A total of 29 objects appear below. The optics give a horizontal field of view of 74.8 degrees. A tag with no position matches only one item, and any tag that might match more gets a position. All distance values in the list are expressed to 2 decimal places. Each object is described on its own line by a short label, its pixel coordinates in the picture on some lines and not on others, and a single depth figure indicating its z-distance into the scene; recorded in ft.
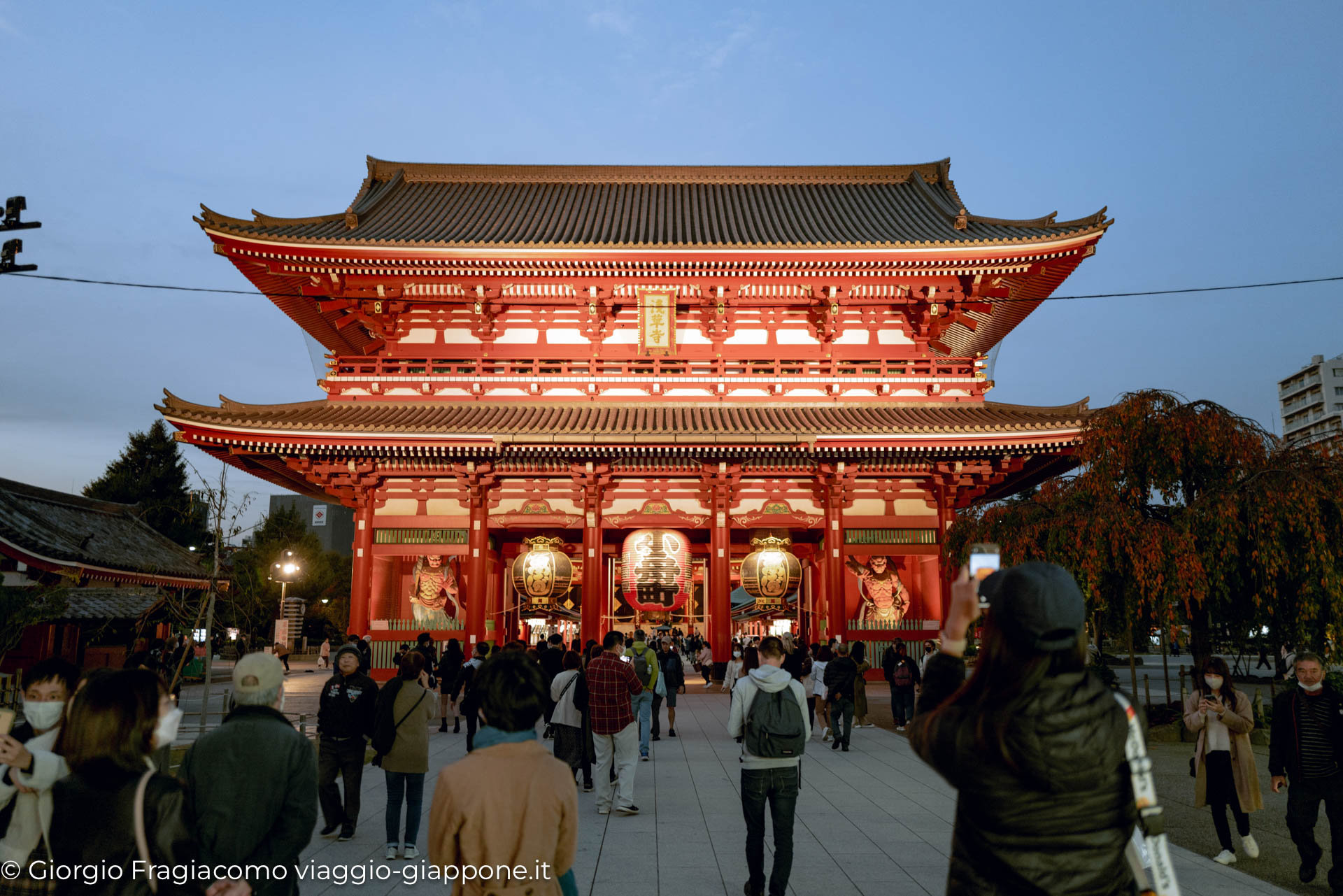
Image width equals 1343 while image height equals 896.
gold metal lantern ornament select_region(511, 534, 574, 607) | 66.90
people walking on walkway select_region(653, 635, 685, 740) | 49.85
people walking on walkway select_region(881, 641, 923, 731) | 48.01
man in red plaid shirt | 29.22
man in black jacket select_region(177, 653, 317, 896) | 11.59
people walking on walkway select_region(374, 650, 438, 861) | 23.81
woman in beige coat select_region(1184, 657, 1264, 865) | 23.95
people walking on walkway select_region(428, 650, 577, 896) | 10.69
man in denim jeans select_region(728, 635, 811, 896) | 20.07
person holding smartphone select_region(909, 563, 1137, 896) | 8.07
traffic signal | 43.50
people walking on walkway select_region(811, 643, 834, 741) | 47.14
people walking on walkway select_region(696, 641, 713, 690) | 73.36
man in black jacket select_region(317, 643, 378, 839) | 25.00
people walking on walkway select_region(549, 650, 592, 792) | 31.50
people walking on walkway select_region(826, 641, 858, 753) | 43.27
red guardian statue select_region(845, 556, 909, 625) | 68.33
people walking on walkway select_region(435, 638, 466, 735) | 48.26
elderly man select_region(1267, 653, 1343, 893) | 21.36
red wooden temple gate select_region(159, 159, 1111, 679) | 63.67
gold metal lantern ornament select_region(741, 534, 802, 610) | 66.39
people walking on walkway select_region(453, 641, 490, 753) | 36.37
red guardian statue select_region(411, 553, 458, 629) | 67.82
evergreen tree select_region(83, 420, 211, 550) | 143.74
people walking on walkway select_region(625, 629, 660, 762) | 38.31
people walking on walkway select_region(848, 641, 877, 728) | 50.78
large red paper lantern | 66.18
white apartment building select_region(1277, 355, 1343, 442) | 278.05
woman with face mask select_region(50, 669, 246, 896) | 10.28
